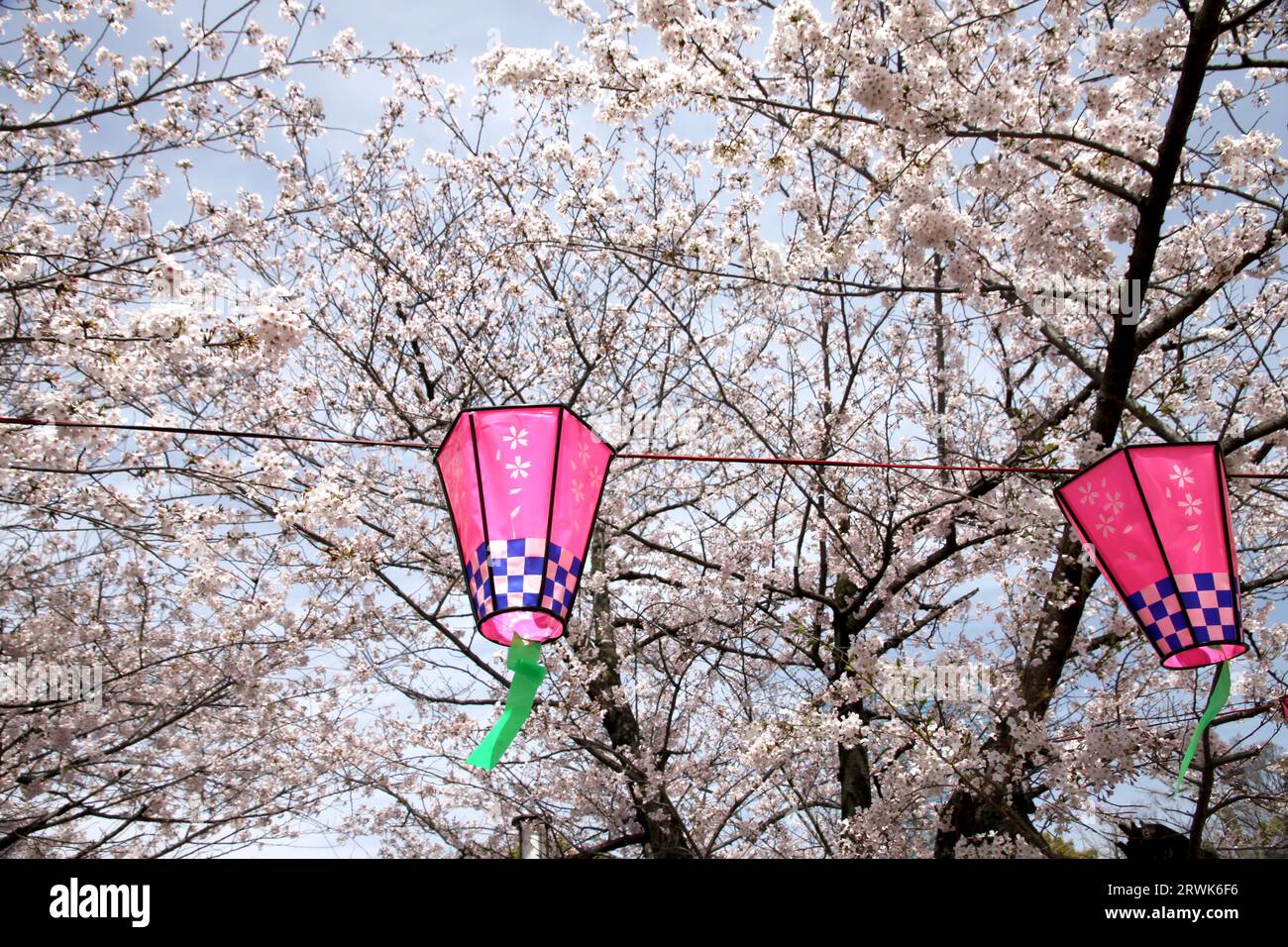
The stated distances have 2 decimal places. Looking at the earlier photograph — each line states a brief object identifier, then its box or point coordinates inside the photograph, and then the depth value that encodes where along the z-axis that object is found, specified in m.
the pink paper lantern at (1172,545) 2.89
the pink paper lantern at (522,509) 2.53
